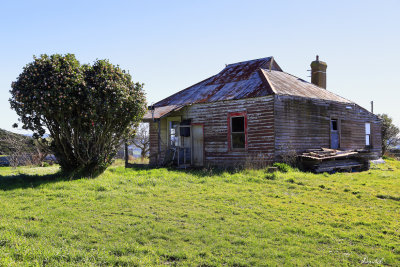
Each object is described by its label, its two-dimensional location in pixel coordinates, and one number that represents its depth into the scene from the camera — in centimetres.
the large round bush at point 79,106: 1049
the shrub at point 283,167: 1342
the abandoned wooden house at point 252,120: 1530
